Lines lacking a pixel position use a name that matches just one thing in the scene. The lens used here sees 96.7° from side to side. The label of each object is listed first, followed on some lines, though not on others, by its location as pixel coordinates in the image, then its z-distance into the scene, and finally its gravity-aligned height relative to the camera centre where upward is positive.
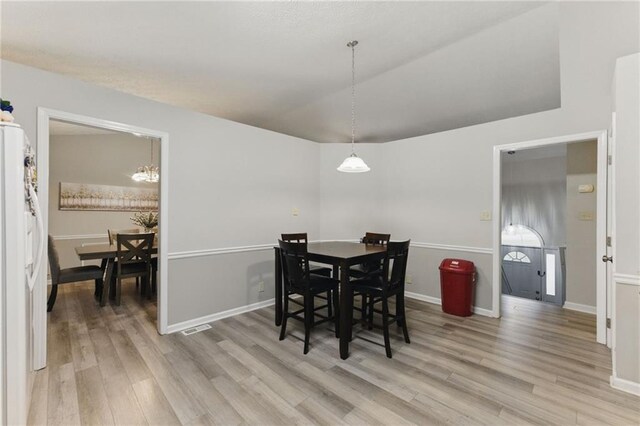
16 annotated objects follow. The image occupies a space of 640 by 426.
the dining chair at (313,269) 3.23 -0.67
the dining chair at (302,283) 2.57 -0.70
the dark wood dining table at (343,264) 2.45 -0.48
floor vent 2.94 -1.26
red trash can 3.39 -0.90
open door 2.65 -0.27
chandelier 4.78 +0.61
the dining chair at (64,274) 3.39 -0.79
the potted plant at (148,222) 4.57 -0.17
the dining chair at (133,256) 3.68 -0.59
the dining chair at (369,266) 3.09 -0.67
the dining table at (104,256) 3.63 -0.57
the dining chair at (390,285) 2.50 -0.68
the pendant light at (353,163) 2.92 +0.51
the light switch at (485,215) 3.46 -0.04
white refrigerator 1.39 -0.32
